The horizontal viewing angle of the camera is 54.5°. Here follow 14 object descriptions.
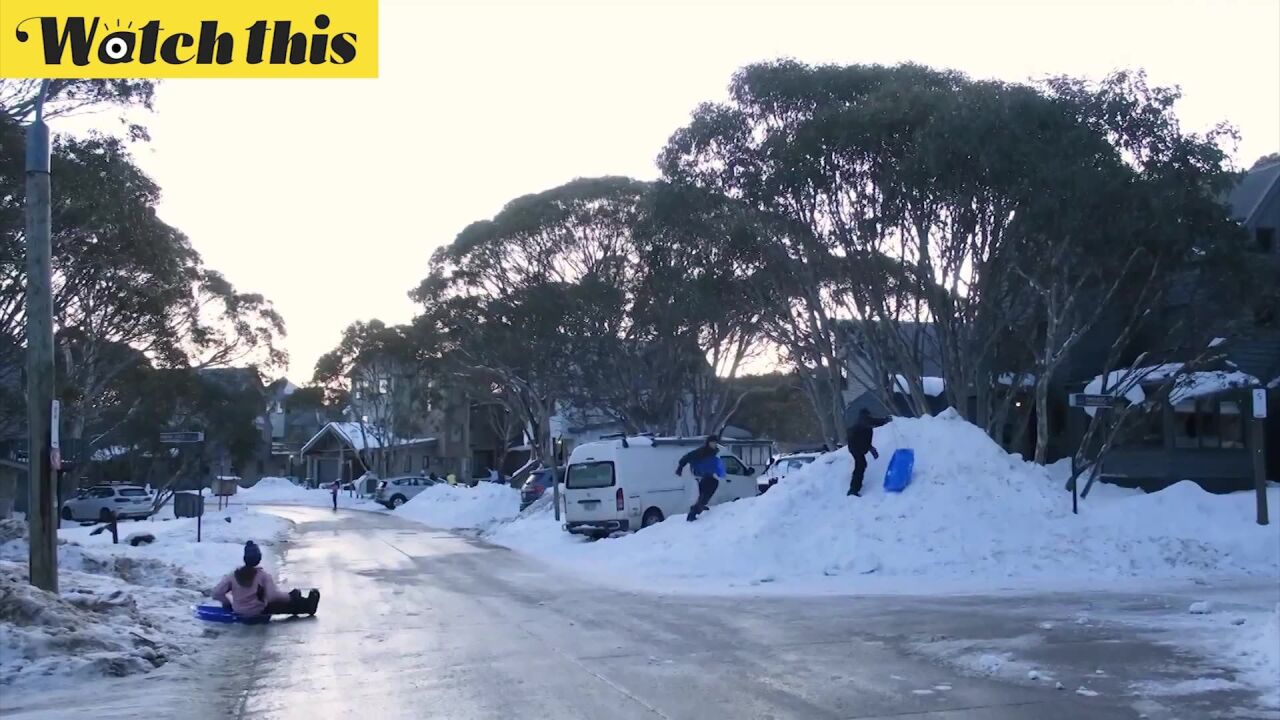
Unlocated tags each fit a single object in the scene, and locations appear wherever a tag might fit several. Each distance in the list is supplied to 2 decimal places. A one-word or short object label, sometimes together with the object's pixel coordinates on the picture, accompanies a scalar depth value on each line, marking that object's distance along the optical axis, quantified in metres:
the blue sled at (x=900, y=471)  21.25
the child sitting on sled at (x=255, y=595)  14.77
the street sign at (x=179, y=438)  25.69
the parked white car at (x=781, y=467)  37.25
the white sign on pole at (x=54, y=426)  13.73
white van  26.53
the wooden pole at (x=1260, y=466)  20.89
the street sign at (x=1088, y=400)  21.55
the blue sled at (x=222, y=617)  14.69
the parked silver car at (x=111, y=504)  44.84
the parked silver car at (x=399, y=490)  62.34
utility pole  13.61
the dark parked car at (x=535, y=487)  40.91
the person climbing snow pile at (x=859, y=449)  21.61
